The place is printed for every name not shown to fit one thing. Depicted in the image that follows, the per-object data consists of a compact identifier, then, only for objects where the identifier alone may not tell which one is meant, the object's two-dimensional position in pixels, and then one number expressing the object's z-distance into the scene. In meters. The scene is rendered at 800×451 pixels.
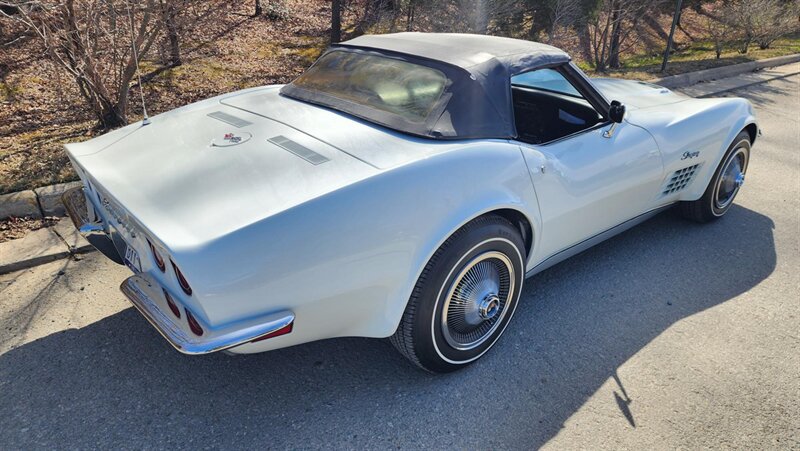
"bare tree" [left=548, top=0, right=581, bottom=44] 8.54
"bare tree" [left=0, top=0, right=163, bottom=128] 4.38
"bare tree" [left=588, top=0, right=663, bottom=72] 8.97
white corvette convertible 1.93
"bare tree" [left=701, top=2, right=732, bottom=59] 10.53
